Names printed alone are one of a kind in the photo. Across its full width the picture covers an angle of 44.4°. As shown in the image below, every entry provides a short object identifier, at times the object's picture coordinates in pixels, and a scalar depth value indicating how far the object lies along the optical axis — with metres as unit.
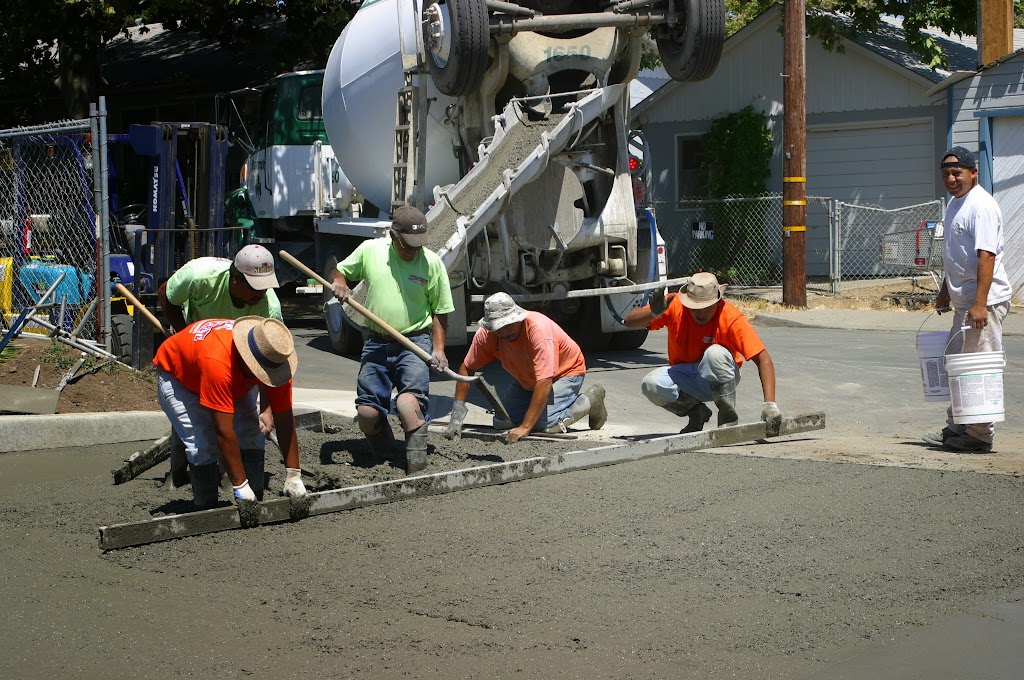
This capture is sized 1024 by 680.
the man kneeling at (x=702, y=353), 8.13
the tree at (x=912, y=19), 19.25
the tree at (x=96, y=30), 18.50
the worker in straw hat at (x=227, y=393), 6.09
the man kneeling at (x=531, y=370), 8.23
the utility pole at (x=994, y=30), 17.31
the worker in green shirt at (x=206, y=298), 6.88
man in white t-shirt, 7.59
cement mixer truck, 11.07
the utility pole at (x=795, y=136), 16.00
